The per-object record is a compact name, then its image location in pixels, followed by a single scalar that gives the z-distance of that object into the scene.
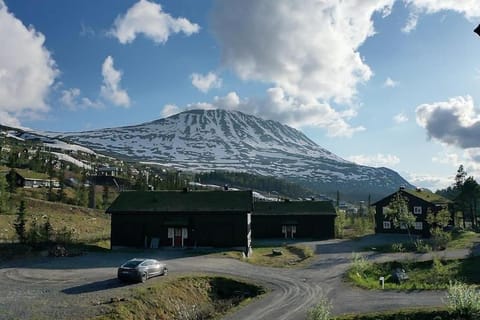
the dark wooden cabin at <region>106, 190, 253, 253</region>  48.75
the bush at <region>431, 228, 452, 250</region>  50.53
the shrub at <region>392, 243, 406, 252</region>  49.61
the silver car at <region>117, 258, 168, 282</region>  28.67
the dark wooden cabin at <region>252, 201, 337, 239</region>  67.88
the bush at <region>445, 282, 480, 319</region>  18.56
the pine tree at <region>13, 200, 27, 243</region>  43.81
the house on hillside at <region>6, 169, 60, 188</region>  118.57
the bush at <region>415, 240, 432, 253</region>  47.47
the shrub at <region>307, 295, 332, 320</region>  15.63
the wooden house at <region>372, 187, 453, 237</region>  70.19
